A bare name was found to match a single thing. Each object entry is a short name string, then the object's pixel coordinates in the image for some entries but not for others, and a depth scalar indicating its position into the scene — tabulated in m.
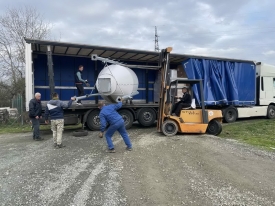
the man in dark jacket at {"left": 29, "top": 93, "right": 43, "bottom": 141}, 8.89
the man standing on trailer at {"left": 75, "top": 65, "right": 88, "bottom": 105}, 10.71
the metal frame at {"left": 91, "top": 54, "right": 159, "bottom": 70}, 8.79
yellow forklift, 9.40
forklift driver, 9.65
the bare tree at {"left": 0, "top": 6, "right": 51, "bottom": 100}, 20.03
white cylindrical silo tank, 9.13
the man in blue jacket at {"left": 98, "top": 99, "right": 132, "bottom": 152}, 7.15
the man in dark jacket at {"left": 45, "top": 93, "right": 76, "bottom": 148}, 7.92
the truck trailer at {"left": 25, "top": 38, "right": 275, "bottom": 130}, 10.20
